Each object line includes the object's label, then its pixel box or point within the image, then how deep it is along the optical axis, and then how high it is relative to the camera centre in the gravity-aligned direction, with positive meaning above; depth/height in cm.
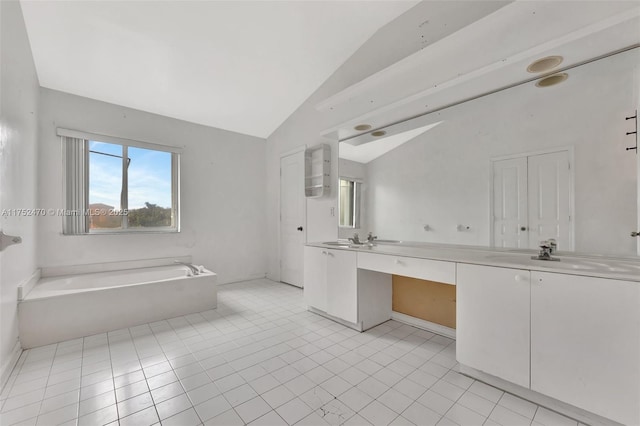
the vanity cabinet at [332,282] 237 -70
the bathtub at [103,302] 213 -87
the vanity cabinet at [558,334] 117 -65
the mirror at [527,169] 147 +31
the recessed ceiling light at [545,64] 160 +98
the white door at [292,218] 384 -8
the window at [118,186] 299 +37
